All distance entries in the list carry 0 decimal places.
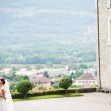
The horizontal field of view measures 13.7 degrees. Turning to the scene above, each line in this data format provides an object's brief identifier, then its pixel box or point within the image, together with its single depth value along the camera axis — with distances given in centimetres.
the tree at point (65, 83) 2709
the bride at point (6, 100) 1544
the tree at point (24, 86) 2541
